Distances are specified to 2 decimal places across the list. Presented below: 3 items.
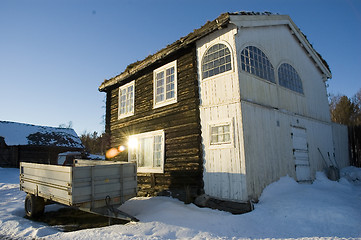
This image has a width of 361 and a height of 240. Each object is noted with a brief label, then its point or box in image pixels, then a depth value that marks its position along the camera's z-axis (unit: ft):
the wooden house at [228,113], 27.76
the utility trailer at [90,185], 21.31
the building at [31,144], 83.20
